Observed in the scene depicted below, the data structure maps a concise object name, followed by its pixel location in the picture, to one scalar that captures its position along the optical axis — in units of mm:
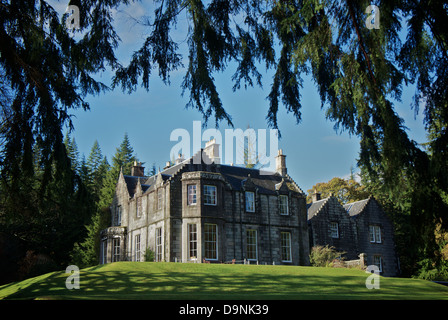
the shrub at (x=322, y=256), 29856
